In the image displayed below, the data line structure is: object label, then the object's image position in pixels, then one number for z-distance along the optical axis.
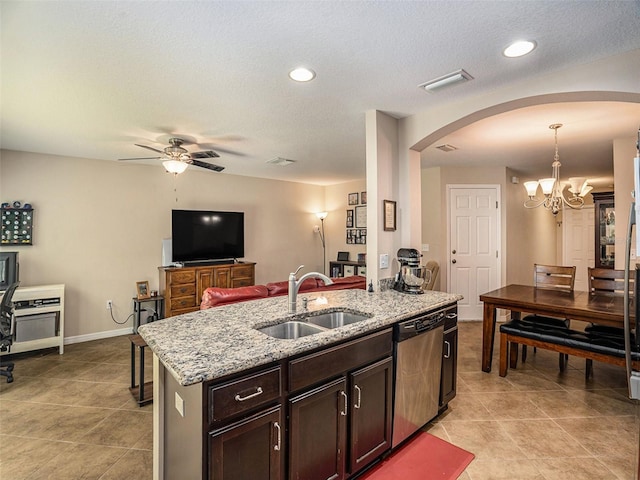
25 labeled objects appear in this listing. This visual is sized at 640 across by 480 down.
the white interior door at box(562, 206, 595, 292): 7.61
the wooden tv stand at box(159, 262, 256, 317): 4.64
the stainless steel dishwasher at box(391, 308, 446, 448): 2.03
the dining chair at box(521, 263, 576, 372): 3.30
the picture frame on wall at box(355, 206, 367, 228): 6.47
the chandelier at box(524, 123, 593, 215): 3.59
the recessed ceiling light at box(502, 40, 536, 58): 1.82
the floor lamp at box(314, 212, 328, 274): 7.17
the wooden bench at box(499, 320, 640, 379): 2.55
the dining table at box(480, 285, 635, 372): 2.59
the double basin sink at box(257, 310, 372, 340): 1.91
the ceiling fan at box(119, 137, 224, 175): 3.48
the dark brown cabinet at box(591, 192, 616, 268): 5.85
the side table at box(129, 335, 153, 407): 2.68
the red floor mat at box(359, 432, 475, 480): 1.89
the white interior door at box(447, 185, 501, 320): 5.28
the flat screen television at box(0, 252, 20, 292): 3.69
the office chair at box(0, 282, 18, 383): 3.12
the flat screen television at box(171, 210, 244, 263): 4.96
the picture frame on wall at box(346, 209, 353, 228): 6.70
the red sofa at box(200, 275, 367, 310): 2.71
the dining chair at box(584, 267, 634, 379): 3.02
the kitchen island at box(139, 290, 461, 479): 1.22
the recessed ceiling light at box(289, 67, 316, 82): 2.11
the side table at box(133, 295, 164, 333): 4.61
